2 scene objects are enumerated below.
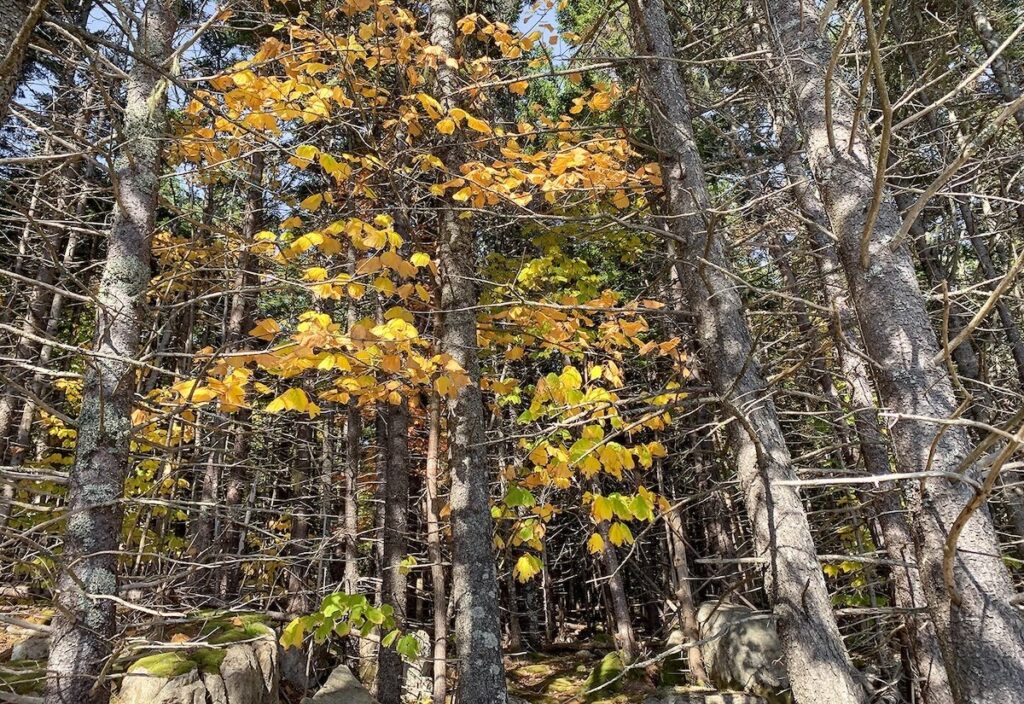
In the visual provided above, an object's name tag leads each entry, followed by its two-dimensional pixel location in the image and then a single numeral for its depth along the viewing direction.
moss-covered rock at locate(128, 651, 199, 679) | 6.29
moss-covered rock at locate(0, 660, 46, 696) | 5.77
